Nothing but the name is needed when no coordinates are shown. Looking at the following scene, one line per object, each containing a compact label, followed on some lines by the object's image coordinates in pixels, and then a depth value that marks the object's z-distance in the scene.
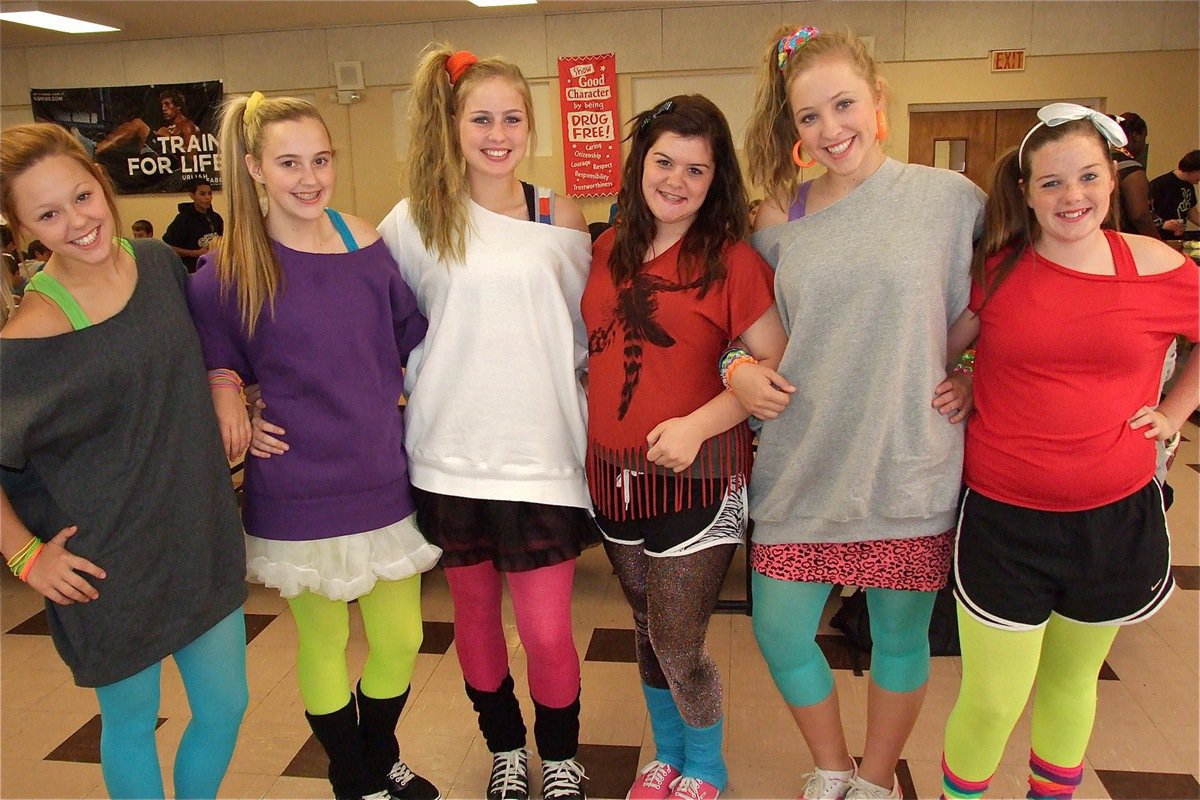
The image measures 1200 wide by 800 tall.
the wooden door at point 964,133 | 7.01
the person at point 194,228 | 6.47
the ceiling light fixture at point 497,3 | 6.57
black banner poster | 7.85
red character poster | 7.13
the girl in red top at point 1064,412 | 1.38
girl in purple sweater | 1.57
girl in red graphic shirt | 1.58
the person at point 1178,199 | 5.31
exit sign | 6.70
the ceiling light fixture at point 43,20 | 6.31
